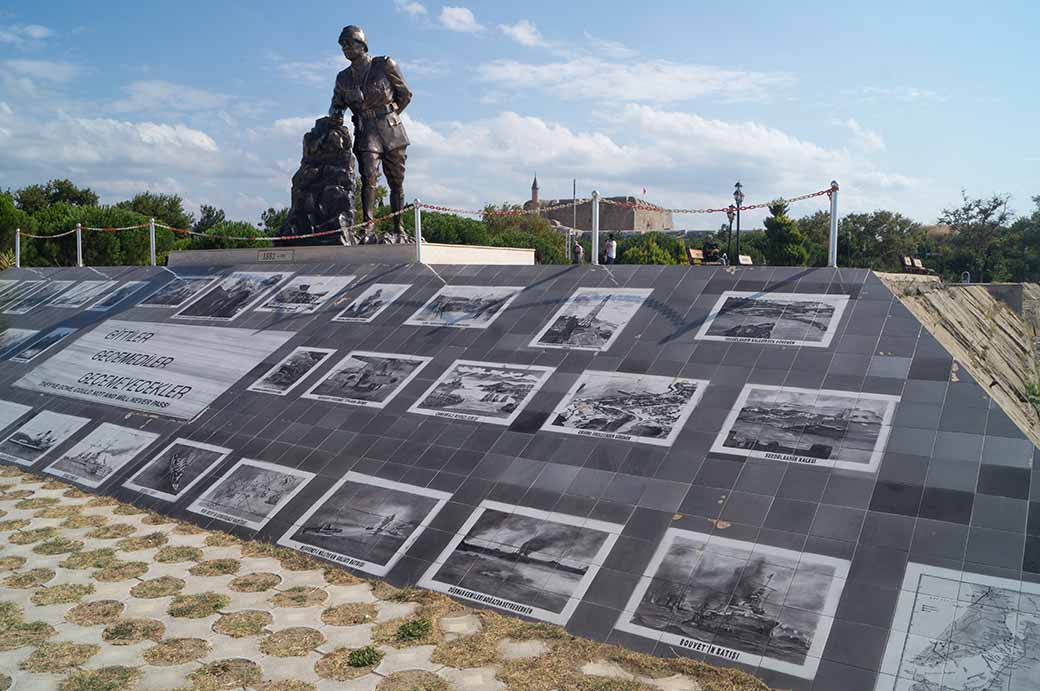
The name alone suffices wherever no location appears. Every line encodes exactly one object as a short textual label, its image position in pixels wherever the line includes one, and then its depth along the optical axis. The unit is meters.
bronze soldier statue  14.38
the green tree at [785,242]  32.34
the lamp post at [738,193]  25.12
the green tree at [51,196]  45.06
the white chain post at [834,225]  8.46
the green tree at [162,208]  48.88
